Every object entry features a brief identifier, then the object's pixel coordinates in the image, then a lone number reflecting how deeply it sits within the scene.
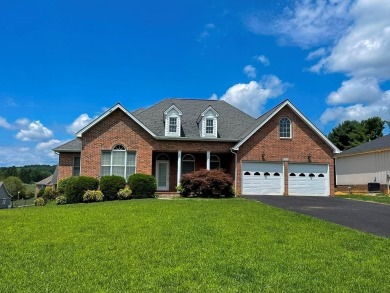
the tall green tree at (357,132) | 53.81
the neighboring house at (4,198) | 69.56
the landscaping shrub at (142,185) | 22.78
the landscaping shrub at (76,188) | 21.94
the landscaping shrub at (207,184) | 22.83
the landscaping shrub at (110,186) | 22.52
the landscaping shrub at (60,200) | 21.86
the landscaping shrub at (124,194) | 22.20
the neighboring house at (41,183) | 63.32
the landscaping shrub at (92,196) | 21.61
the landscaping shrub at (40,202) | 23.73
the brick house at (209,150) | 24.59
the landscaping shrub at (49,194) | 26.69
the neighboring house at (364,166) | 30.92
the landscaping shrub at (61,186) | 24.30
